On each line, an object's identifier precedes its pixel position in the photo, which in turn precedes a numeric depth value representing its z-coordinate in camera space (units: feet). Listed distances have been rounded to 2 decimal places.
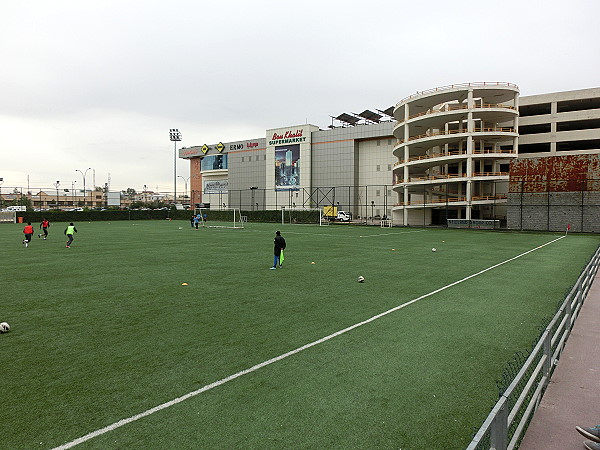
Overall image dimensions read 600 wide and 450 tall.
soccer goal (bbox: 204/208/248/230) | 239.32
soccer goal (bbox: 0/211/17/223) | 206.08
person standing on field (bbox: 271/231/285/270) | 52.90
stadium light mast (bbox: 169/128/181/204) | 349.10
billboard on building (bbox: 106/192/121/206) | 363.23
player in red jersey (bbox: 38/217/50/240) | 99.45
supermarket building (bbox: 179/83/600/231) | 142.10
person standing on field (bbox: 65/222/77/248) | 82.05
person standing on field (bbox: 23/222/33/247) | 82.84
